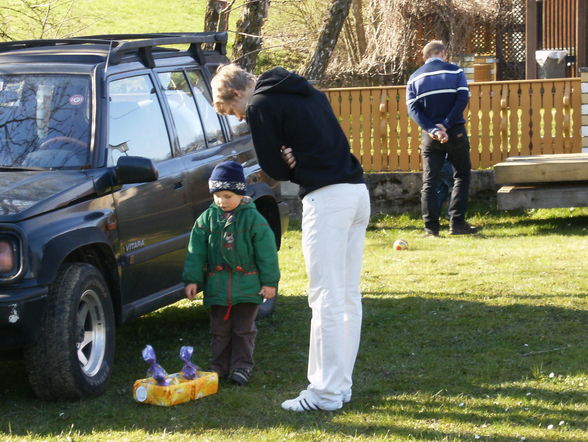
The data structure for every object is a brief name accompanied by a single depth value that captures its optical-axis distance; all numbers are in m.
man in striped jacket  11.48
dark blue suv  5.39
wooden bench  11.91
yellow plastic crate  5.71
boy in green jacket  6.08
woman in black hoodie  5.29
